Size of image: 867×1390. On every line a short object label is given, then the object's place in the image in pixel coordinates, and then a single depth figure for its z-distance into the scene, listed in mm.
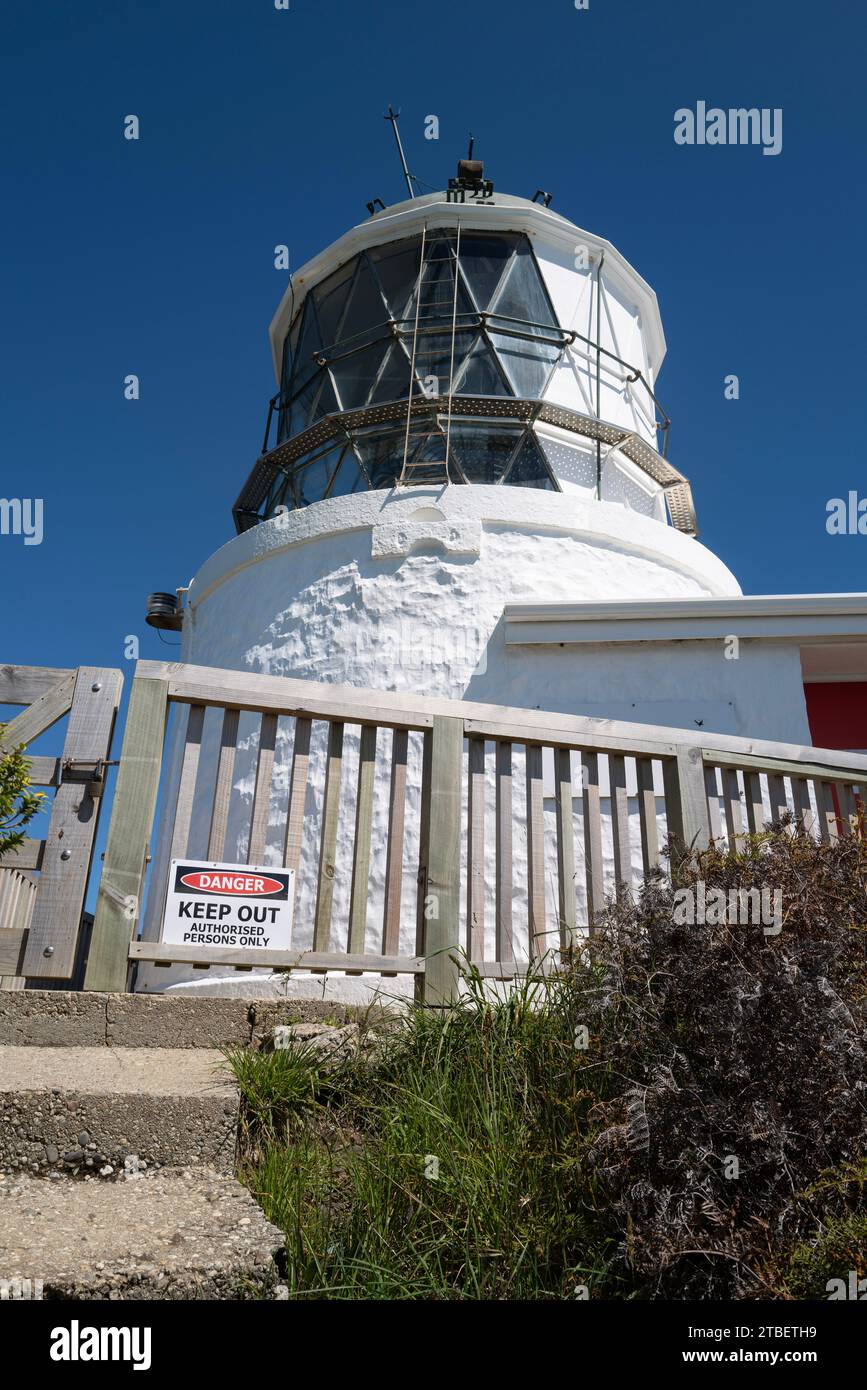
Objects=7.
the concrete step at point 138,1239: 1920
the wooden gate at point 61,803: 3689
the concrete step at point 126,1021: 3223
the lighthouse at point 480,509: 8383
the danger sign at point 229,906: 3654
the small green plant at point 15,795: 3785
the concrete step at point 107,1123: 2568
